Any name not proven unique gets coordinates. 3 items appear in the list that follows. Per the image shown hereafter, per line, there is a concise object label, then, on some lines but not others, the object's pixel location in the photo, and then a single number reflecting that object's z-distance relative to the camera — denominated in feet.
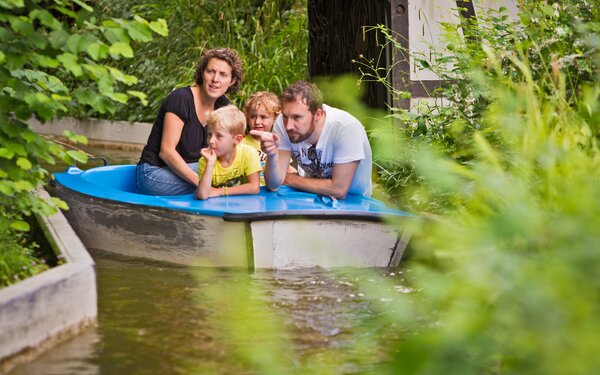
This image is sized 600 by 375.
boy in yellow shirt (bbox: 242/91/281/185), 41.59
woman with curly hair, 40.73
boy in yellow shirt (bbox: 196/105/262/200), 38.21
